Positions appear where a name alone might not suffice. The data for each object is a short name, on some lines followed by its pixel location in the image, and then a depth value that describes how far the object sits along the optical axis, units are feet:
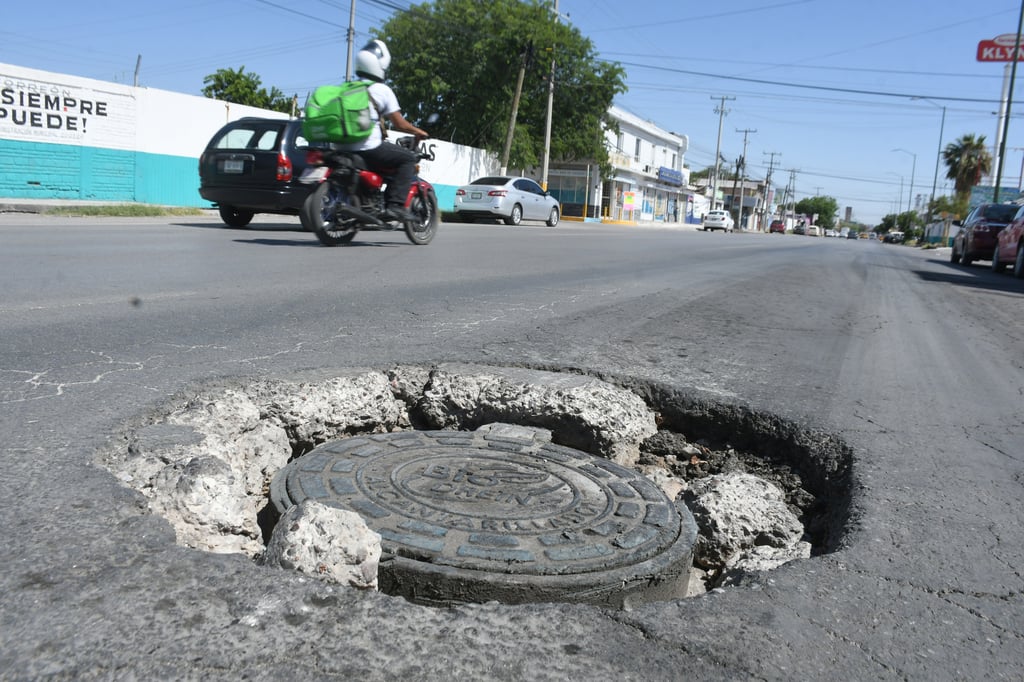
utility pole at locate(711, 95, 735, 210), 226.38
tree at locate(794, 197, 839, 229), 526.57
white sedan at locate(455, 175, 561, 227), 72.43
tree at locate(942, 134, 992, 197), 189.67
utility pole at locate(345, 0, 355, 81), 104.76
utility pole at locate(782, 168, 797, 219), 397.39
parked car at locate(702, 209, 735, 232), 165.37
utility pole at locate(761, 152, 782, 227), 343.67
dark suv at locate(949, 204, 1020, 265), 57.77
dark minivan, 34.91
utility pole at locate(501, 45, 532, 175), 107.86
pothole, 5.72
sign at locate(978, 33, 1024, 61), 114.32
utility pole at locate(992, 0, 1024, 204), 89.79
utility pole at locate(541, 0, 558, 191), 114.21
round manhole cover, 5.68
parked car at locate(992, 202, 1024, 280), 43.34
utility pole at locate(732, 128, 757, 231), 268.25
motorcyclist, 25.18
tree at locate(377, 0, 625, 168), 115.24
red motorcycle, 25.70
